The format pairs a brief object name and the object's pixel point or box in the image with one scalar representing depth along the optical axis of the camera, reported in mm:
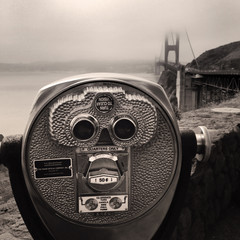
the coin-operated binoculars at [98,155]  886
